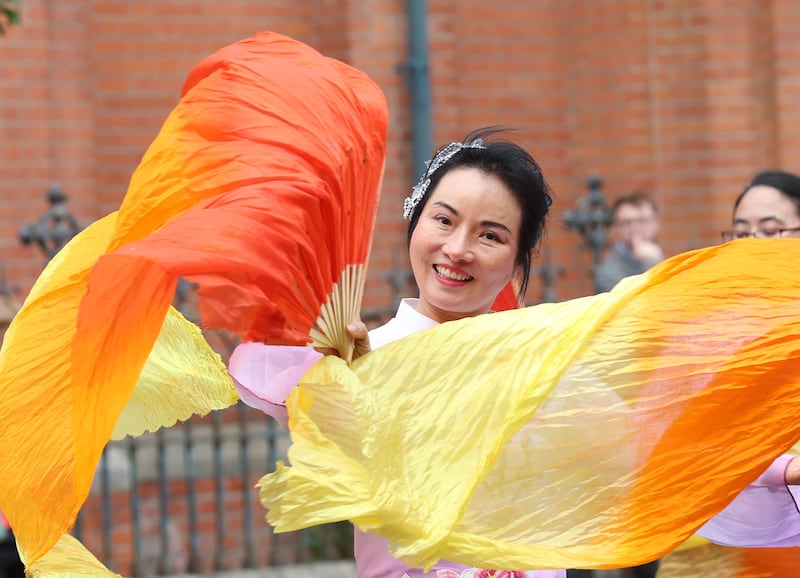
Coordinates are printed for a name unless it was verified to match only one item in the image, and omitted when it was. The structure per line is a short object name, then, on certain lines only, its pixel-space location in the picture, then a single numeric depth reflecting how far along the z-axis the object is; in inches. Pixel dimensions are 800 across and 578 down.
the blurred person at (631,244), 489.6
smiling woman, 206.1
